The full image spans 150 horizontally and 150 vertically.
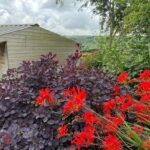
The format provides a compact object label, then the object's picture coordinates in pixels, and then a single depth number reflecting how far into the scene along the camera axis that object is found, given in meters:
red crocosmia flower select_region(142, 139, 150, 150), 0.91
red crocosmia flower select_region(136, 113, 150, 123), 1.07
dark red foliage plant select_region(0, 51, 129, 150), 1.07
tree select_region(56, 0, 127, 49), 8.31
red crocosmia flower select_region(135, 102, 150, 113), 1.07
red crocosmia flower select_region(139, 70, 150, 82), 1.14
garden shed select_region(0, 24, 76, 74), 7.13
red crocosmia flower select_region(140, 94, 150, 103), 1.05
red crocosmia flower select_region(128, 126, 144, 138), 0.99
